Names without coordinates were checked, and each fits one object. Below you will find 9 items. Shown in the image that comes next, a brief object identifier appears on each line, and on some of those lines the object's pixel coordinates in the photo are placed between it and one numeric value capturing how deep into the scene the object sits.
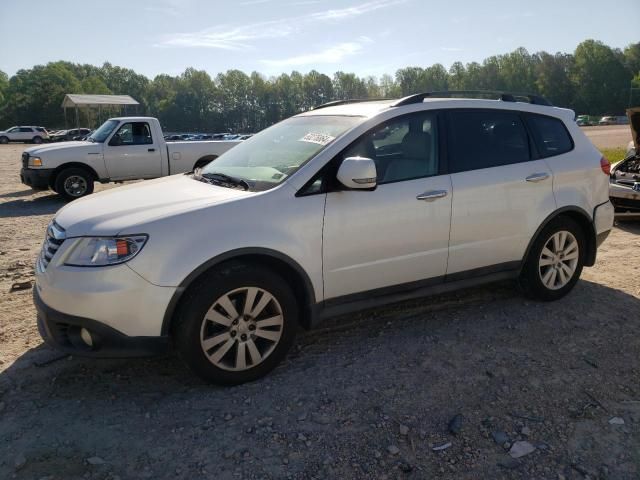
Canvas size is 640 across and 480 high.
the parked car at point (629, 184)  7.77
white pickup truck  11.03
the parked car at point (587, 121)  85.16
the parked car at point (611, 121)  86.25
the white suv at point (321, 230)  3.04
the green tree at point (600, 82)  109.94
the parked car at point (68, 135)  47.47
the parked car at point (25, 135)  51.88
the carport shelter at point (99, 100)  32.44
